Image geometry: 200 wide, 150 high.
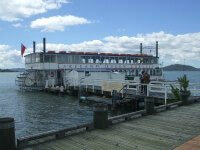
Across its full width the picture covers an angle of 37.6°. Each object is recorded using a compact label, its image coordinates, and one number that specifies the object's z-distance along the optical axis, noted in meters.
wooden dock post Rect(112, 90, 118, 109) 24.10
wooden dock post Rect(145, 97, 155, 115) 13.47
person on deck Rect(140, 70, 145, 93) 24.47
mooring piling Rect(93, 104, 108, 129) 10.16
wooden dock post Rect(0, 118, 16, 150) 7.23
